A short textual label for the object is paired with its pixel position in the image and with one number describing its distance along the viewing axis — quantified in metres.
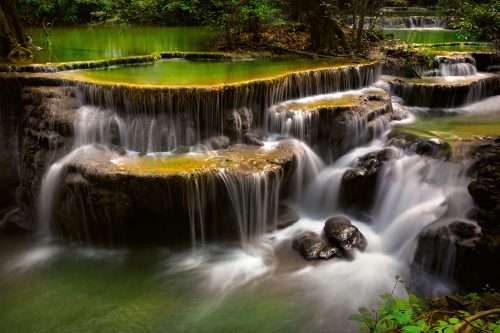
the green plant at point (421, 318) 2.72
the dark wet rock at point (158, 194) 6.91
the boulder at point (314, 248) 7.00
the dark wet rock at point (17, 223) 7.91
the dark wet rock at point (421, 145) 7.59
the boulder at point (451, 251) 6.07
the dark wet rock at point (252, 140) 8.40
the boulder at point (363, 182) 8.02
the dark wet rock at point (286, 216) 7.79
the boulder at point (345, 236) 7.06
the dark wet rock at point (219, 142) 8.22
